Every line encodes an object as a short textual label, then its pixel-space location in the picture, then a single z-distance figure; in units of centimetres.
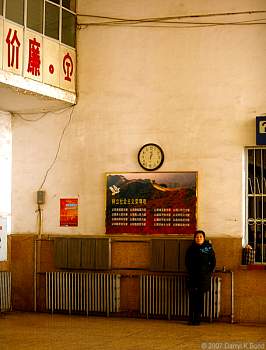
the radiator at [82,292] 1307
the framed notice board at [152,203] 1275
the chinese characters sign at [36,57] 1181
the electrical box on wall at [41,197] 1371
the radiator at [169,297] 1247
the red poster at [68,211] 1351
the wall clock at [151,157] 1297
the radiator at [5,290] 1347
